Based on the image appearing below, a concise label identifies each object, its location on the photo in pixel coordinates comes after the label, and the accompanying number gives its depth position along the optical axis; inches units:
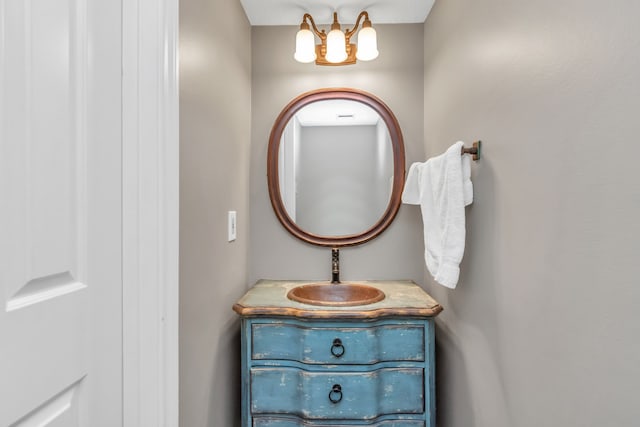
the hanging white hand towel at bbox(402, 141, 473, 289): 41.3
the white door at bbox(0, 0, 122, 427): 20.0
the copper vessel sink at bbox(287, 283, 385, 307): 61.1
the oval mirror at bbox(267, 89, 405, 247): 67.3
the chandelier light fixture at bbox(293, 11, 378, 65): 59.8
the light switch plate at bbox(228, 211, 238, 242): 52.7
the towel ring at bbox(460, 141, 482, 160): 41.8
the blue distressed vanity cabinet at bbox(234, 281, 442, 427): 47.6
